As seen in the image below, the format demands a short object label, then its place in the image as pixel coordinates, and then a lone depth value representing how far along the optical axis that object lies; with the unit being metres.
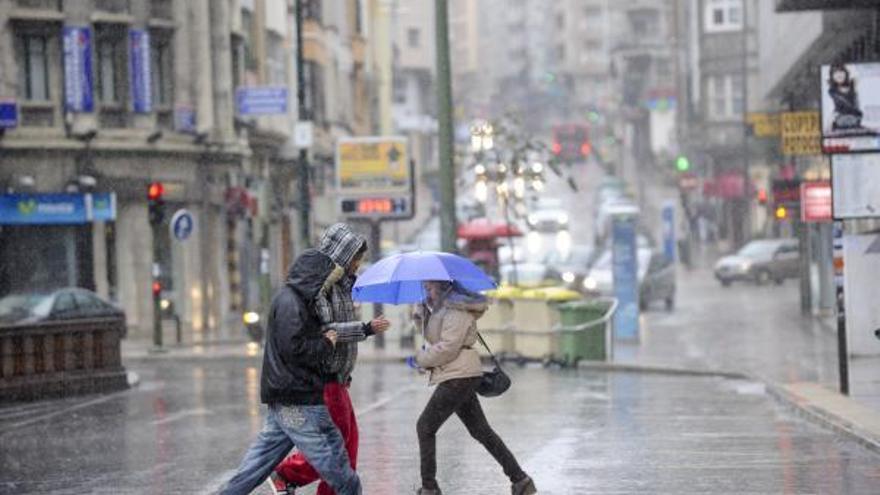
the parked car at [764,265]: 63.88
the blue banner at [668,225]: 70.31
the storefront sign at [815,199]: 34.50
